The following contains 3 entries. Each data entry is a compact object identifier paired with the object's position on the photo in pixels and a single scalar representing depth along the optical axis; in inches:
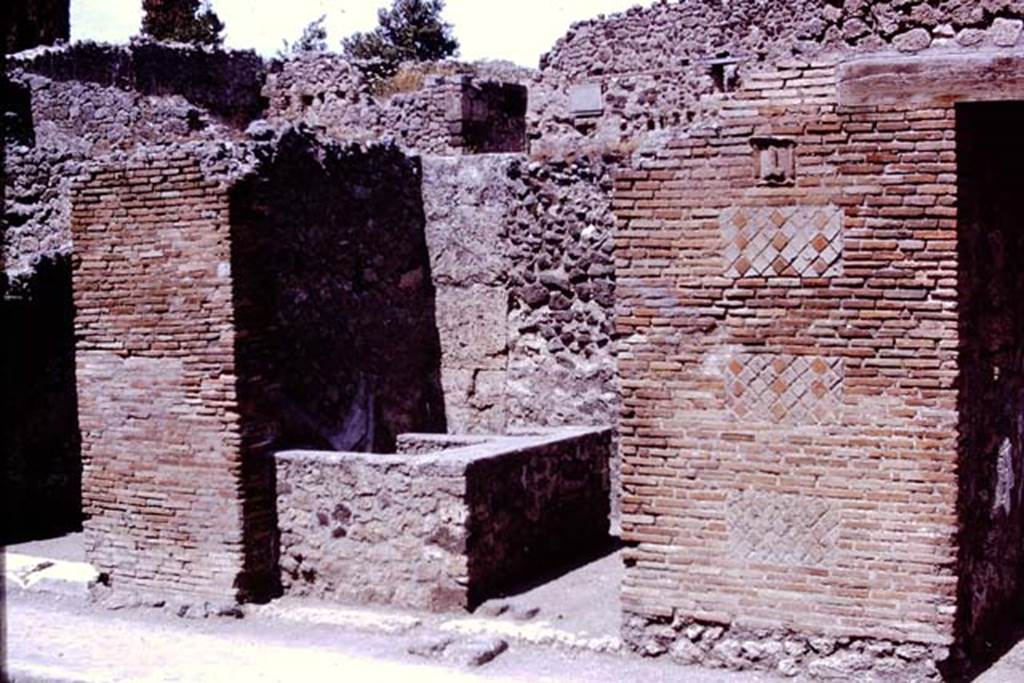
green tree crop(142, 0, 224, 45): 1269.7
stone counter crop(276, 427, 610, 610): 319.9
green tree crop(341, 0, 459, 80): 1509.6
